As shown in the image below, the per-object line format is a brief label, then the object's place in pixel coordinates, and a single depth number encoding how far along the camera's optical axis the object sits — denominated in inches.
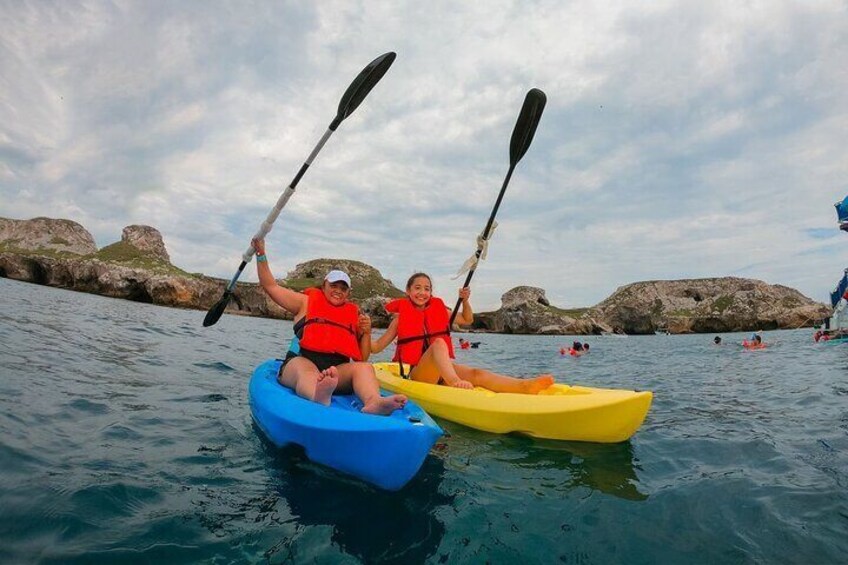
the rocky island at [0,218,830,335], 1771.7
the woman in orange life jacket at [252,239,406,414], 174.2
